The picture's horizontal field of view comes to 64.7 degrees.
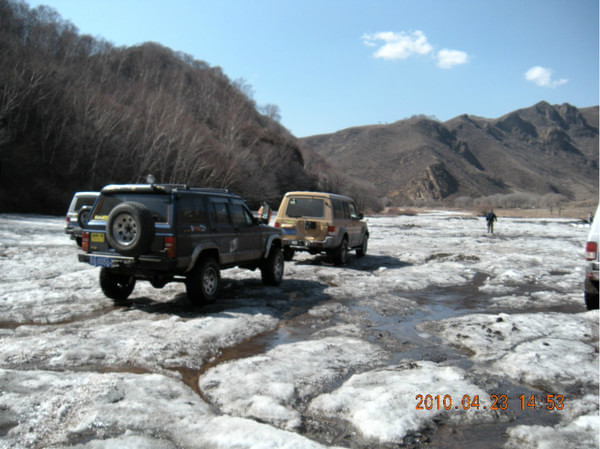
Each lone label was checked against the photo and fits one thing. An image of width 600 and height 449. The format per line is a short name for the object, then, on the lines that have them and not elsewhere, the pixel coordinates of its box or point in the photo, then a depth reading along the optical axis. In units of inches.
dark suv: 285.7
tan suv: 524.1
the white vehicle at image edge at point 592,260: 310.5
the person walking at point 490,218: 1218.1
